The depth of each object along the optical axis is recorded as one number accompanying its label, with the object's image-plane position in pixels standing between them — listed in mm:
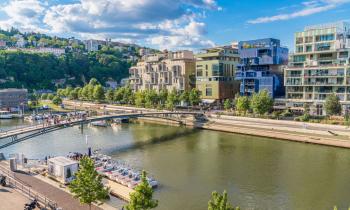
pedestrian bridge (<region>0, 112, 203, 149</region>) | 46000
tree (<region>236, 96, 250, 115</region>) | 81062
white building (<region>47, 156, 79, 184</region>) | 36312
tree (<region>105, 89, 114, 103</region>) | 126288
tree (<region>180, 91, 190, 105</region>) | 100438
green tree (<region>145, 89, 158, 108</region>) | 105000
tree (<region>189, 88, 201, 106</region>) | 99062
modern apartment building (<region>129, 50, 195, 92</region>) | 114438
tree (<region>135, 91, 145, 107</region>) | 107438
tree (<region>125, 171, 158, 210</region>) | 22984
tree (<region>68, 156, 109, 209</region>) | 25984
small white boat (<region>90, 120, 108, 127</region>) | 85438
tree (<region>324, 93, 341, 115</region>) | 69812
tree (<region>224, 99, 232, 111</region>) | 89938
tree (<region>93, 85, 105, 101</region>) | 132000
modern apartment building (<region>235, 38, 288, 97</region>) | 91812
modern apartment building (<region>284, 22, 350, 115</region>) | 74875
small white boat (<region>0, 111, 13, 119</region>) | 105438
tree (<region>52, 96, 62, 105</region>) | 133488
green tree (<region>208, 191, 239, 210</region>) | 19109
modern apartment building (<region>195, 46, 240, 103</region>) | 102812
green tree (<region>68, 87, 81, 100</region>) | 150338
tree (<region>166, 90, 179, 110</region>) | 98188
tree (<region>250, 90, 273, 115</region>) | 77250
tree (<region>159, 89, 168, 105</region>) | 105375
